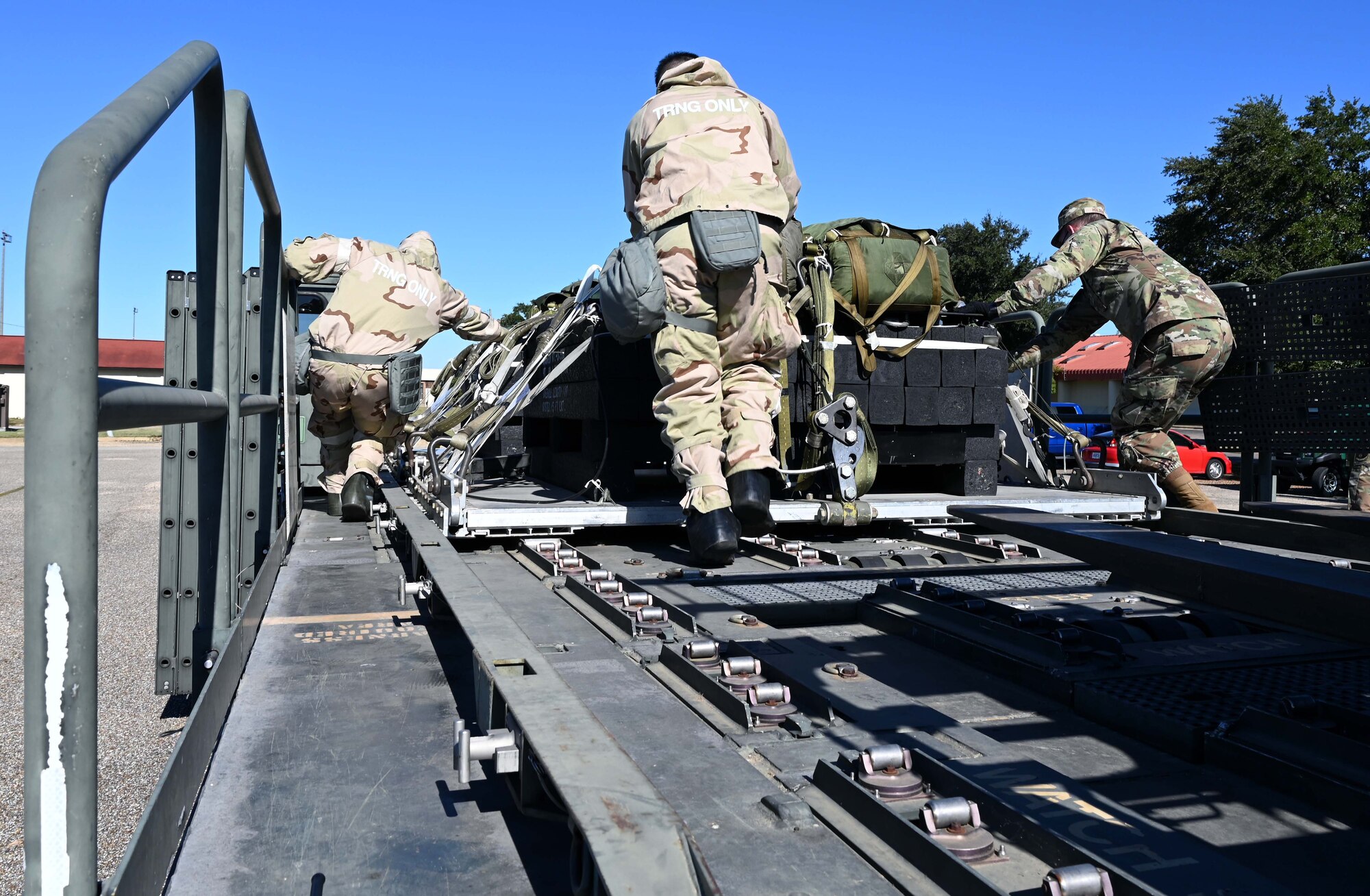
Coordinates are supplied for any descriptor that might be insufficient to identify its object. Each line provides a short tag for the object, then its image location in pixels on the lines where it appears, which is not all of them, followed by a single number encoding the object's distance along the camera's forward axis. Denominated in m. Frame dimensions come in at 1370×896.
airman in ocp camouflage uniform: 4.61
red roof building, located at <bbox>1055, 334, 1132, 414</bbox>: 33.34
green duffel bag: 4.09
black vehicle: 12.98
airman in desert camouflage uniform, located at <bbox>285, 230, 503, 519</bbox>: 5.10
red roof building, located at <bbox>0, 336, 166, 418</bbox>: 35.72
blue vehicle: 10.18
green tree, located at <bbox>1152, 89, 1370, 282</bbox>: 18.02
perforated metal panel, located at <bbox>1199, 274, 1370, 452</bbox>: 3.06
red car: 15.96
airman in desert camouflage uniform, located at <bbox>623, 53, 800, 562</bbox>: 3.23
